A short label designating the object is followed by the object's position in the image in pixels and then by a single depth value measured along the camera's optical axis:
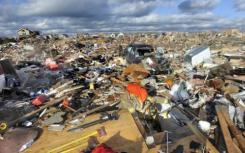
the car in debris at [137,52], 9.74
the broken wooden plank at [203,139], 3.58
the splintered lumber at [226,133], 3.50
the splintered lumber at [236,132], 3.61
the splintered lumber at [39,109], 4.74
